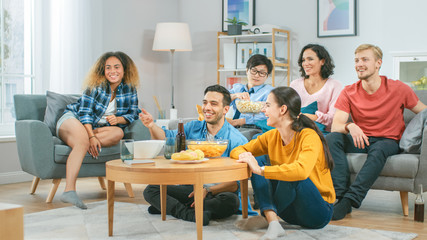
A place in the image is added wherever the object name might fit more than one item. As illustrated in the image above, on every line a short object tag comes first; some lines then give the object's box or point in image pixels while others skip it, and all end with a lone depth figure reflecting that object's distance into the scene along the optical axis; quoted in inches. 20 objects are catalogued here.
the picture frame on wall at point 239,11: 231.9
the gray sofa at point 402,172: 126.9
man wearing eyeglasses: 165.9
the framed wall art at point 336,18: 209.9
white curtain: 197.6
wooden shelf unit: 215.5
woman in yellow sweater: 103.6
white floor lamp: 225.3
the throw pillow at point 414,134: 130.6
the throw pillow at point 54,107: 156.8
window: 191.2
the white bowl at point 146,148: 108.3
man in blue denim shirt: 118.9
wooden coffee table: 93.7
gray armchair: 144.3
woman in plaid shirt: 144.7
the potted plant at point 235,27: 223.8
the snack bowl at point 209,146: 108.2
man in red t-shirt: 132.0
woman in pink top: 155.2
